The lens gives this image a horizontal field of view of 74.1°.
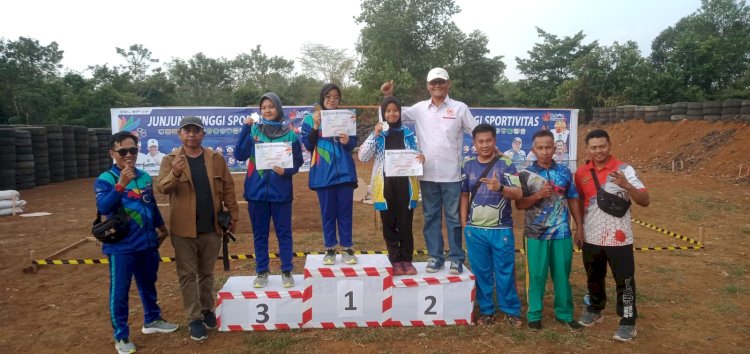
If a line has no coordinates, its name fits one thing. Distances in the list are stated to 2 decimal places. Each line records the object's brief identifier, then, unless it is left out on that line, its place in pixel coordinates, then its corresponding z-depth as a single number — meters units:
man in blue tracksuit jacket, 3.98
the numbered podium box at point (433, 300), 4.66
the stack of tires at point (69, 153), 17.28
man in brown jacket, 4.25
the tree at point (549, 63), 35.66
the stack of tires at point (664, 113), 23.31
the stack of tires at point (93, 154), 18.80
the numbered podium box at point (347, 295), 4.56
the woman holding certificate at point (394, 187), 4.79
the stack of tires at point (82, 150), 17.94
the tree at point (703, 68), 26.45
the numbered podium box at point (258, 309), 4.54
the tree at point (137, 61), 44.68
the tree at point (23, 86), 31.28
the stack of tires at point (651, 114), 23.95
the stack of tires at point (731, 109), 19.69
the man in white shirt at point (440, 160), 4.77
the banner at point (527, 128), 8.43
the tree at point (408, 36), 33.78
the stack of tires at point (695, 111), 21.44
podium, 4.56
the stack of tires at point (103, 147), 19.50
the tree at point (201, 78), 44.44
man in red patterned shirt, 4.21
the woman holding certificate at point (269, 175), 4.55
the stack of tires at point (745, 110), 19.26
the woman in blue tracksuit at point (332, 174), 4.68
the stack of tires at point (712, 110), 20.53
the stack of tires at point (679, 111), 22.56
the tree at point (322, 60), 55.56
